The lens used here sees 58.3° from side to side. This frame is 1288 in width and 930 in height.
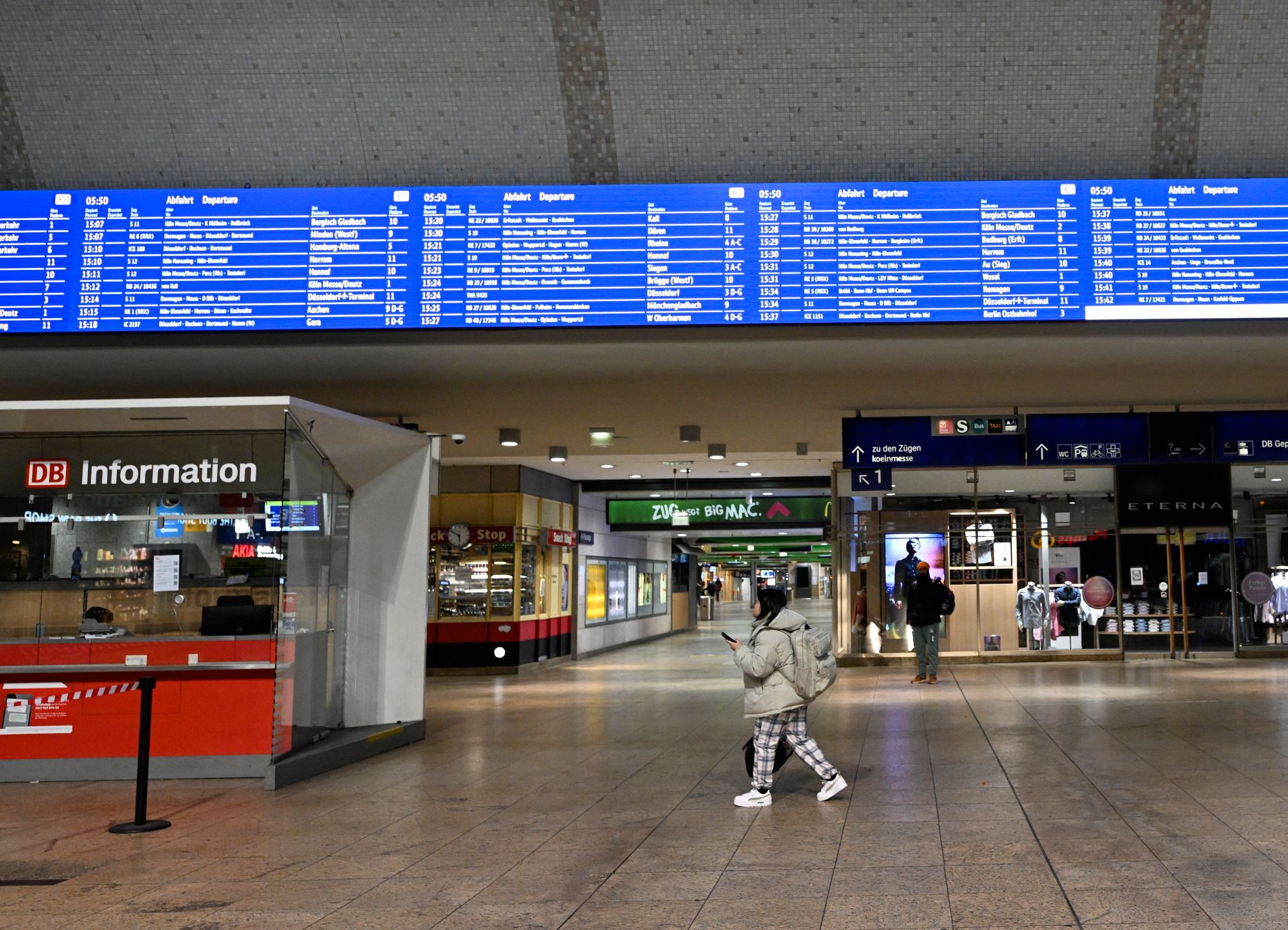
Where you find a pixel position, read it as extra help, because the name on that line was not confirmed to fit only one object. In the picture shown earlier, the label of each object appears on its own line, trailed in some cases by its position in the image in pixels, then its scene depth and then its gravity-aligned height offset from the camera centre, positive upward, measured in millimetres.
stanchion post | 6355 -1231
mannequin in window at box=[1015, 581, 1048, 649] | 18312 -458
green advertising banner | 23000 +1414
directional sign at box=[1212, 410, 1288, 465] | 11039 +1412
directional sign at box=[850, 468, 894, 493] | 11734 +1037
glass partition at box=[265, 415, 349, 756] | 8164 -127
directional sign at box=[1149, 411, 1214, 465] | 11109 +1419
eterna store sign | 17938 +1350
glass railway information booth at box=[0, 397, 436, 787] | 8102 -46
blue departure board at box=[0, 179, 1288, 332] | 8781 +2451
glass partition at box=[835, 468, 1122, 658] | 18344 +344
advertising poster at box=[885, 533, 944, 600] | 18500 +439
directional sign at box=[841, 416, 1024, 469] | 11250 +1337
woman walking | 6793 -700
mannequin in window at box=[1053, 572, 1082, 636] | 18375 -381
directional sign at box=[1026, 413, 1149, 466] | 11172 +1392
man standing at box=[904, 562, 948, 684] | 14680 -457
